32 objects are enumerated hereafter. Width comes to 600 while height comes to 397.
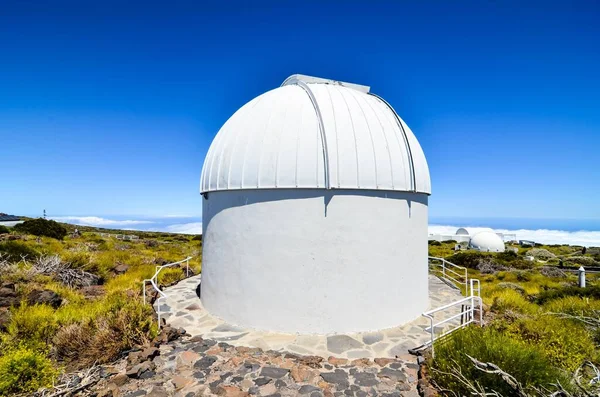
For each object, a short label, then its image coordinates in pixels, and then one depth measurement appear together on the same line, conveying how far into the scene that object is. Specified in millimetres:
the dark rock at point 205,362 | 5098
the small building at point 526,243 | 47922
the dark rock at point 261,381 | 4589
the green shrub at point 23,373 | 4094
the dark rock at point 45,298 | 7930
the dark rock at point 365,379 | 4643
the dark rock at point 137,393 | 4301
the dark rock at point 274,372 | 4828
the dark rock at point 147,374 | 4742
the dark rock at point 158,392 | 4254
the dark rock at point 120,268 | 12422
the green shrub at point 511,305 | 7923
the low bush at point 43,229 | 21719
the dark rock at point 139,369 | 4695
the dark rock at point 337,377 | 4629
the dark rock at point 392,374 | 4770
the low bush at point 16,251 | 11814
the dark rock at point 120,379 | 4508
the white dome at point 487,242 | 32050
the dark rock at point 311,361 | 5133
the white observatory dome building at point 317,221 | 6328
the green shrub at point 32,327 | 5938
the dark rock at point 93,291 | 9641
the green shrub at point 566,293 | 10531
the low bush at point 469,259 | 21186
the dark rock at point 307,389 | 4422
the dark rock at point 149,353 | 5203
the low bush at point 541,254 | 32562
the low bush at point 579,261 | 26641
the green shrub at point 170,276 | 10578
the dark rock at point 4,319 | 6523
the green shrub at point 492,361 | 3730
